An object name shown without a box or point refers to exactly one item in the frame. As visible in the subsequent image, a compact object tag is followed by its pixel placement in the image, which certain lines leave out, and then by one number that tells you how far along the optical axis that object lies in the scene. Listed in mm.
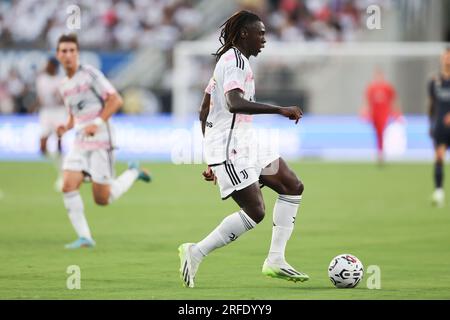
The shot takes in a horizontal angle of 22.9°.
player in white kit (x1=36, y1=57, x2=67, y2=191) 21909
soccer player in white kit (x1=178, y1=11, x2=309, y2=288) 9469
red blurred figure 27747
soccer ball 9570
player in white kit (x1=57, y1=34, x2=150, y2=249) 12684
